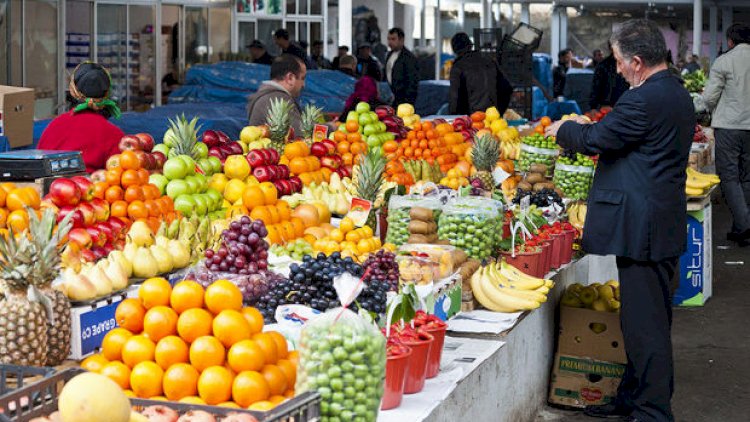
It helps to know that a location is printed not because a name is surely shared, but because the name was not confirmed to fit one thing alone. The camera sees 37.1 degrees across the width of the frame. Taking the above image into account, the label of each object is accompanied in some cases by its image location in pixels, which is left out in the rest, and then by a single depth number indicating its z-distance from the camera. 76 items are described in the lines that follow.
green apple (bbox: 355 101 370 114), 8.48
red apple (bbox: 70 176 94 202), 4.79
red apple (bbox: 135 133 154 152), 6.07
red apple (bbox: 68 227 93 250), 4.46
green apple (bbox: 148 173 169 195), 5.59
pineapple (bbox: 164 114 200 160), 6.04
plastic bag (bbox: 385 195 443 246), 5.76
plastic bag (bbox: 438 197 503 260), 5.64
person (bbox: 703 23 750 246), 10.73
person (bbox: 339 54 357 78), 16.36
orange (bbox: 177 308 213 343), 3.21
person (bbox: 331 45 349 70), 17.48
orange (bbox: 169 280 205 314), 3.29
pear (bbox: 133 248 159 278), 4.28
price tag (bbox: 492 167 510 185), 7.50
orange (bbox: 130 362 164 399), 3.14
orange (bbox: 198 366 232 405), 3.08
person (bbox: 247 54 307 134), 8.30
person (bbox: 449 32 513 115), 11.61
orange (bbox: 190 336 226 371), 3.14
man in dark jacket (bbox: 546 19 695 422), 5.17
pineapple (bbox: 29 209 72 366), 3.44
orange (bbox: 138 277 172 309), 3.33
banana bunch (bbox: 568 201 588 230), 7.54
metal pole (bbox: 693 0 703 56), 29.71
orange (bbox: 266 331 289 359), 3.41
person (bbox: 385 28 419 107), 14.83
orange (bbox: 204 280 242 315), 3.28
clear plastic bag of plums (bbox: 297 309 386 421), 3.02
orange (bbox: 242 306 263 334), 3.32
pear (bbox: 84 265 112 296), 3.90
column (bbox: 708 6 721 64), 33.53
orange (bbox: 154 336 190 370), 3.18
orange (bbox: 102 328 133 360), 3.30
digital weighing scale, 5.19
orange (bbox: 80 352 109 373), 3.27
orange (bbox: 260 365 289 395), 3.20
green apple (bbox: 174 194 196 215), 5.50
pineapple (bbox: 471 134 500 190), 7.87
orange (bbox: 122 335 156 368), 3.21
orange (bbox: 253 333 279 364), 3.24
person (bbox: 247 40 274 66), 16.42
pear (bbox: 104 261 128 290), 4.03
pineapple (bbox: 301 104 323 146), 7.94
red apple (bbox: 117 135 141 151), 5.89
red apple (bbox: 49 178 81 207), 4.66
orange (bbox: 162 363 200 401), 3.11
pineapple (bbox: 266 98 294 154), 7.20
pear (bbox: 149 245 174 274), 4.38
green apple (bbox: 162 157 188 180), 5.65
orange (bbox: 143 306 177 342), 3.25
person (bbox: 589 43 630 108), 13.43
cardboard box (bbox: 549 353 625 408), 5.96
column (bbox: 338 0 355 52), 16.66
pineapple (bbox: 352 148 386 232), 6.18
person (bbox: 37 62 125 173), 6.24
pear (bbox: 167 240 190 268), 4.52
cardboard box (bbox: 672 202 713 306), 8.17
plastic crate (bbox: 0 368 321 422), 2.56
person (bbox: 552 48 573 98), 27.28
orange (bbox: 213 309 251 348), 3.18
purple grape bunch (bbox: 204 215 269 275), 4.21
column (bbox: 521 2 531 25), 34.81
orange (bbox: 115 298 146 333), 3.33
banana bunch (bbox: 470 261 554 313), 5.27
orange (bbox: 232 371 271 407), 3.06
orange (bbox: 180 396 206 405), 3.06
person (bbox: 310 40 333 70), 19.58
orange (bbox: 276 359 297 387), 3.32
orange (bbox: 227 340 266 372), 3.13
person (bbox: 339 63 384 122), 10.75
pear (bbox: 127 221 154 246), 4.70
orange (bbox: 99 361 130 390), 3.20
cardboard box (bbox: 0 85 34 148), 8.02
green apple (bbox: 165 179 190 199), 5.57
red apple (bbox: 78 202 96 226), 4.70
